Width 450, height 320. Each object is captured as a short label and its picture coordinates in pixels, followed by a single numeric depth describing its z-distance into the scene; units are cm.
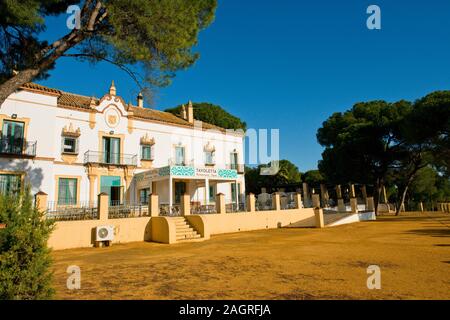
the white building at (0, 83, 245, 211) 1638
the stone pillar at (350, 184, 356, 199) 3099
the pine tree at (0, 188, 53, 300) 424
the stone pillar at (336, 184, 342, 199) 3097
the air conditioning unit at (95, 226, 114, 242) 1240
